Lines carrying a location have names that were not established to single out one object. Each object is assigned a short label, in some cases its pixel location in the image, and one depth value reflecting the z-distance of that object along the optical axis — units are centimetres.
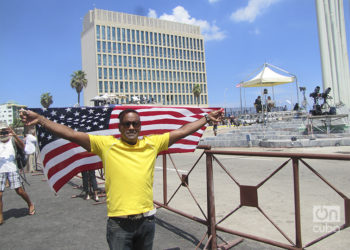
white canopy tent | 2027
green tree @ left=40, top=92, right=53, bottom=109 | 7281
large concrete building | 8244
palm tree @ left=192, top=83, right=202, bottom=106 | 9200
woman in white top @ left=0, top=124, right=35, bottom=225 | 522
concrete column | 2705
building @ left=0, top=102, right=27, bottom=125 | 18088
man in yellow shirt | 221
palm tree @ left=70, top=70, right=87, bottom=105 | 6888
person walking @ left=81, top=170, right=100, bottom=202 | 688
